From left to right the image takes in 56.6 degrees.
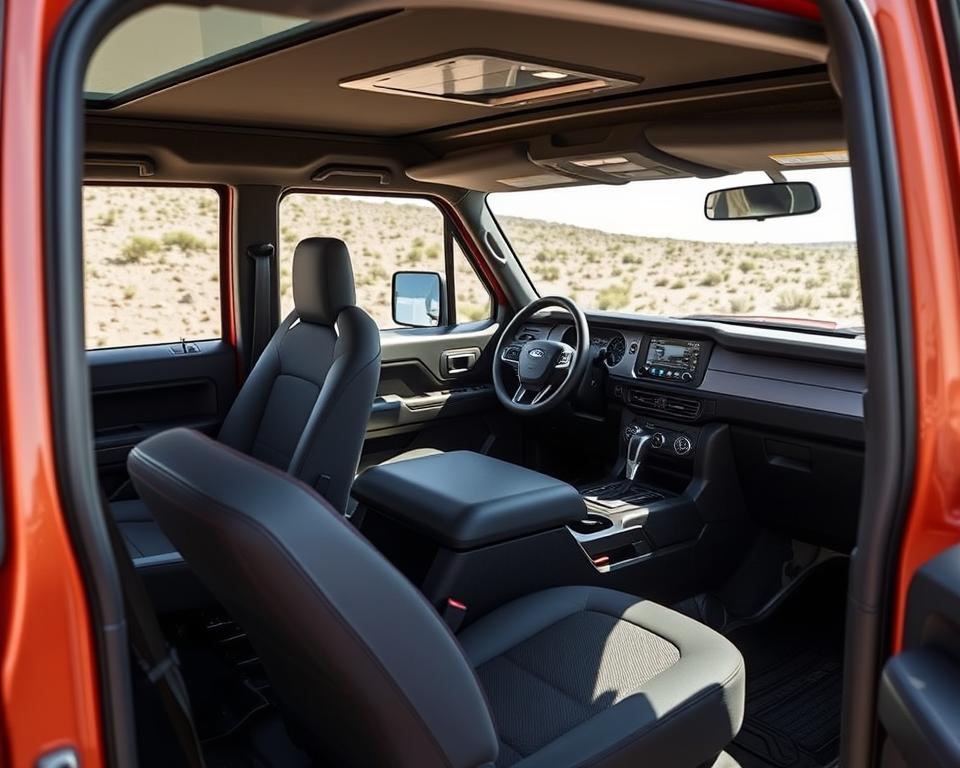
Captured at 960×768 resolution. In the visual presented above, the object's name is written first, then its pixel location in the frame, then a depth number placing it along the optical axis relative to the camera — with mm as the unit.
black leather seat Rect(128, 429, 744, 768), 1268
